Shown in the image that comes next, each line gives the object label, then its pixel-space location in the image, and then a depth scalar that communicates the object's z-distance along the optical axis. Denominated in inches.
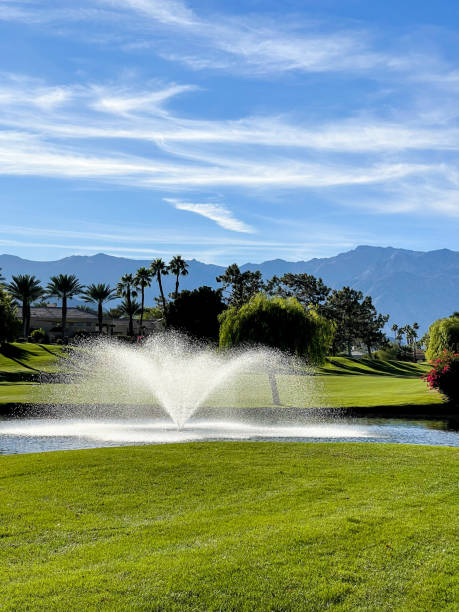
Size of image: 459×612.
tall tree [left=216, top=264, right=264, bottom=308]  4950.8
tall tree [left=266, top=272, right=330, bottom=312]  5199.3
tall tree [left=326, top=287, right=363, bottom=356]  5310.0
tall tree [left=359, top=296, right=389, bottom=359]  5418.3
